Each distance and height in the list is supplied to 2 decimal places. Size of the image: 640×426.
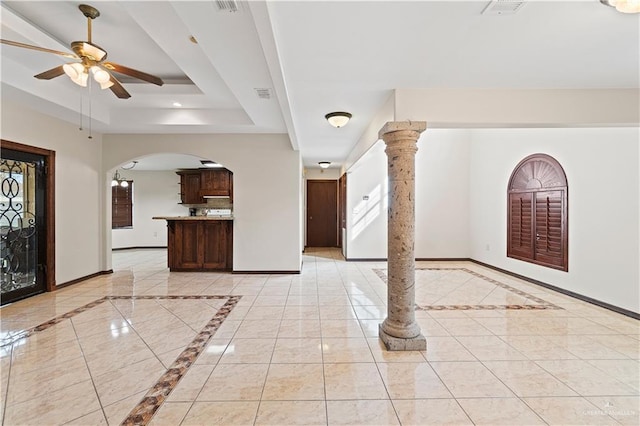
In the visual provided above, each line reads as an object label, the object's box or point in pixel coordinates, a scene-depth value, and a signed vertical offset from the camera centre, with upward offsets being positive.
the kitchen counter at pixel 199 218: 5.83 -0.12
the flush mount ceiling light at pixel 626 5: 1.65 +1.15
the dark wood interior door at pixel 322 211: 9.99 +0.02
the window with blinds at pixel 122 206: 9.38 +0.18
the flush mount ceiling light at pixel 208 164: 8.33 +1.35
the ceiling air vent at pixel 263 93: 3.38 +1.38
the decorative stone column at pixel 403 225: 2.81 -0.13
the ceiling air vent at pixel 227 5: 1.87 +1.31
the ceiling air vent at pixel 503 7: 1.80 +1.26
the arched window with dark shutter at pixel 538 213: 4.64 -0.03
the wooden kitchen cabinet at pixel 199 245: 5.95 -0.66
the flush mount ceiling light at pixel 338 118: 3.65 +1.15
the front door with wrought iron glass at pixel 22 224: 3.98 -0.18
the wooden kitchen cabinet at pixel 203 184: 8.57 +0.79
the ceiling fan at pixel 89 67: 2.58 +1.32
